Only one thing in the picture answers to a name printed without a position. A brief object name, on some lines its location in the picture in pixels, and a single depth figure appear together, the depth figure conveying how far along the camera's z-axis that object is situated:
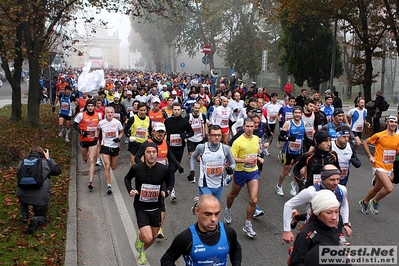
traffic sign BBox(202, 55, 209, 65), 26.39
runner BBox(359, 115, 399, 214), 8.27
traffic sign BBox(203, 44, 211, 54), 25.38
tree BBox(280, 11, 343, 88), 23.20
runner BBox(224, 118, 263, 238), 7.20
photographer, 7.15
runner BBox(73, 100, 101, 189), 10.24
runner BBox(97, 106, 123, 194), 9.52
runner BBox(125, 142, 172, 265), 6.01
